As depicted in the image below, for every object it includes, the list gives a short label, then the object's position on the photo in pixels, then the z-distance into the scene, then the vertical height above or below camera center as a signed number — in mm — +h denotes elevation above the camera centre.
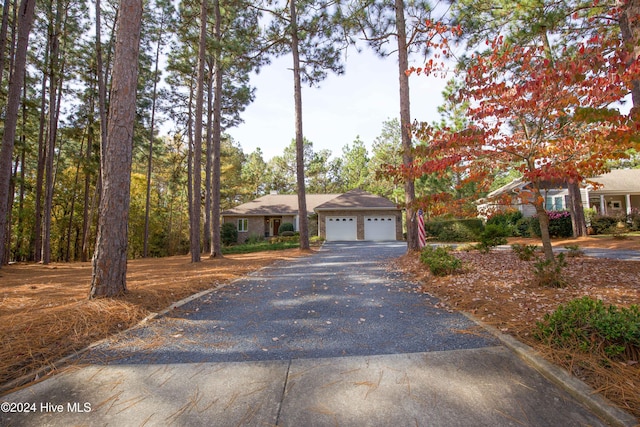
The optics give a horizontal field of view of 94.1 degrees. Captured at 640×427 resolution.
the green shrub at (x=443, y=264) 5609 -645
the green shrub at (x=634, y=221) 16281 +239
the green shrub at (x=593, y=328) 2090 -774
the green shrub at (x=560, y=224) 15867 +178
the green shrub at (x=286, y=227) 22953 +576
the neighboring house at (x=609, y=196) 20859 +2202
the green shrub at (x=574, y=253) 7525 -674
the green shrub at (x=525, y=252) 6893 -559
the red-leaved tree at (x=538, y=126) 3857 +1663
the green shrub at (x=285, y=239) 20766 -300
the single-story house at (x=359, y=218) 21719 +1065
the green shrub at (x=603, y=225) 16391 +75
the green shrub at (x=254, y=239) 22550 -270
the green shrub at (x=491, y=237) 9124 -253
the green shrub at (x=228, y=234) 22797 +149
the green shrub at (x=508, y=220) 19422 +593
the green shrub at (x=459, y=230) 18433 +24
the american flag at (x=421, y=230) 9953 +31
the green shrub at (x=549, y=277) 4318 -721
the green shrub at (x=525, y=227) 17034 +85
